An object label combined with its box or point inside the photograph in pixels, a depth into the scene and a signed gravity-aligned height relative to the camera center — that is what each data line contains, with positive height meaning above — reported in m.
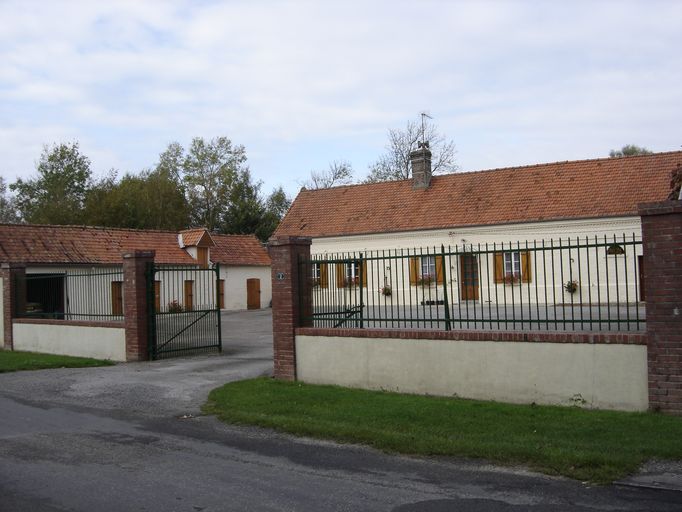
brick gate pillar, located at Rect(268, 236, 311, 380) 11.76 -0.25
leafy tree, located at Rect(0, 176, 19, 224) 57.60 +6.87
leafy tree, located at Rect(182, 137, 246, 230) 60.94 +9.77
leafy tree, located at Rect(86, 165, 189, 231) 50.75 +6.62
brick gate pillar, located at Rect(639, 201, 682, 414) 8.34 -0.38
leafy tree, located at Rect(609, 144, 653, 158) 59.66 +10.88
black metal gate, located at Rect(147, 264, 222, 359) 15.78 -0.99
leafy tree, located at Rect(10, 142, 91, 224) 53.53 +8.49
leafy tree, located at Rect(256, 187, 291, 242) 58.25 +6.63
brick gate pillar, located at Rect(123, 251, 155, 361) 15.52 -0.31
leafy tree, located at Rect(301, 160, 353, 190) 59.84 +9.33
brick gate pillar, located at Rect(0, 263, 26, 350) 20.00 -0.04
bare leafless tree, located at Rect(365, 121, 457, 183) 51.31 +8.61
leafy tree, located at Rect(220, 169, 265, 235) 57.34 +6.27
